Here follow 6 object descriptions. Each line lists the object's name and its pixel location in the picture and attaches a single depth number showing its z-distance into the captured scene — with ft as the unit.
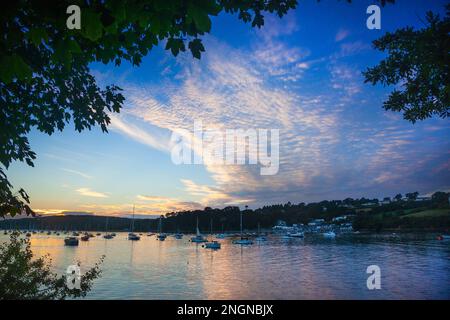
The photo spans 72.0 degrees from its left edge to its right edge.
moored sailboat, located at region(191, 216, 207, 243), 520.26
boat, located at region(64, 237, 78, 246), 489.26
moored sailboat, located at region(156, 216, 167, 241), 623.52
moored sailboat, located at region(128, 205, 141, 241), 637.22
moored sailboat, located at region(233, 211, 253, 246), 484.99
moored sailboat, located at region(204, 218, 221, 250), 416.26
